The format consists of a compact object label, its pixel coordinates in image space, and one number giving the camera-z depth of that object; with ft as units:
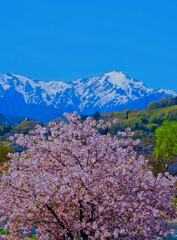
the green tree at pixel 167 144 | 517.55
